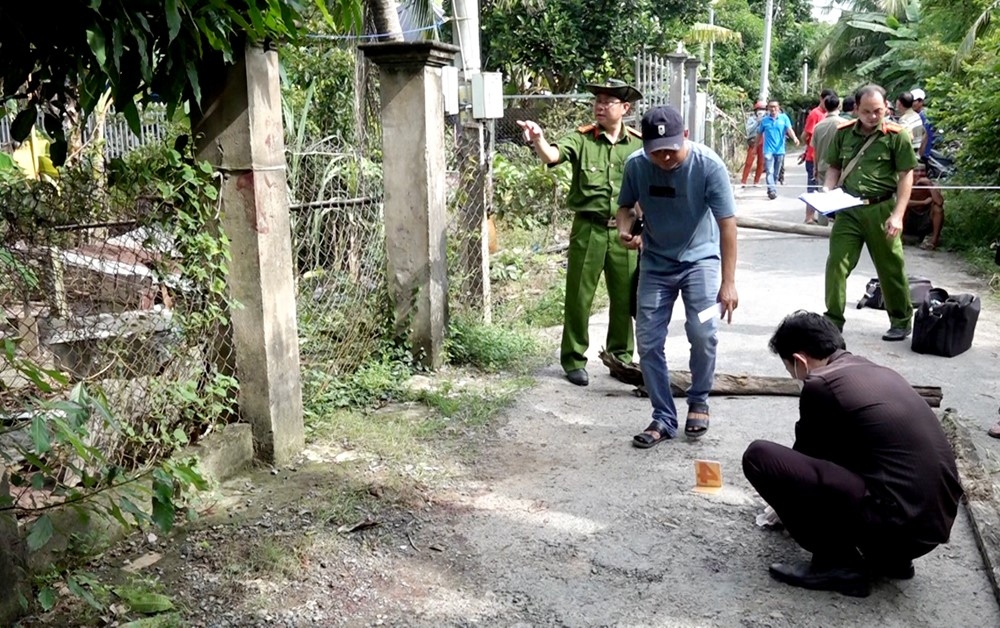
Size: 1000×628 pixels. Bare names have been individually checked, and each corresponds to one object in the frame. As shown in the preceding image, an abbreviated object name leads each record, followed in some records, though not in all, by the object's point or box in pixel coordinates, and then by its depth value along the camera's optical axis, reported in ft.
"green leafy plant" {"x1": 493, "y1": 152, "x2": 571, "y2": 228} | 34.65
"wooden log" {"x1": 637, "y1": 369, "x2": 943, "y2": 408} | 19.34
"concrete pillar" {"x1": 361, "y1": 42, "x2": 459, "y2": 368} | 19.38
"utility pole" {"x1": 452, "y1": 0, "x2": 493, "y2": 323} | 22.94
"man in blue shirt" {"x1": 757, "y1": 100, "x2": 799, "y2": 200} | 53.47
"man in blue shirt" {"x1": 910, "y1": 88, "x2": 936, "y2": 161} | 38.26
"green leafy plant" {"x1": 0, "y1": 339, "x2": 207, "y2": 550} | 7.98
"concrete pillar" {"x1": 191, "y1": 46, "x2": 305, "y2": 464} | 14.24
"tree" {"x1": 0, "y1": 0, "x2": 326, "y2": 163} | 10.16
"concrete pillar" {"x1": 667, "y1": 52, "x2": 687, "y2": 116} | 41.15
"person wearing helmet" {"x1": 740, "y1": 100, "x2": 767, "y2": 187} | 58.75
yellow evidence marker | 14.79
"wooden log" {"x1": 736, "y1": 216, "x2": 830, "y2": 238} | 40.27
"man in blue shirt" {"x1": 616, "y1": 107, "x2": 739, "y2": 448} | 15.85
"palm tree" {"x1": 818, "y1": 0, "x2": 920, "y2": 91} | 93.30
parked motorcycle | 40.78
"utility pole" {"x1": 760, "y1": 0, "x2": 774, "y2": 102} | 102.42
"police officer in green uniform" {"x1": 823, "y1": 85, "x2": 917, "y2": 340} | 21.72
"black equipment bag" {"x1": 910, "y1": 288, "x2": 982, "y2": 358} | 21.77
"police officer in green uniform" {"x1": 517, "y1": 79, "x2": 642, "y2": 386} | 19.71
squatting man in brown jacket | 10.79
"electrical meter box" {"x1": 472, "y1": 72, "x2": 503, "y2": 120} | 22.75
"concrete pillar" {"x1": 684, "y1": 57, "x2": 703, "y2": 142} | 46.43
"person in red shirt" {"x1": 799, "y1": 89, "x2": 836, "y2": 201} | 47.39
